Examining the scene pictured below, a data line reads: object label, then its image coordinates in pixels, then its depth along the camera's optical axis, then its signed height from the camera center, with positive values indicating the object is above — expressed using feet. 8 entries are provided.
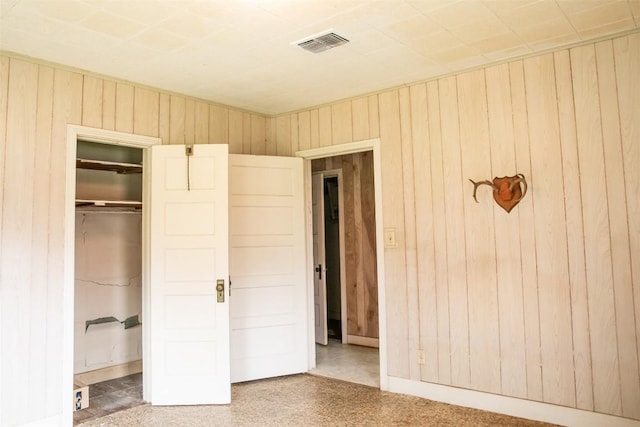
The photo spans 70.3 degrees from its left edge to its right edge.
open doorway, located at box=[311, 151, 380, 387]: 18.75 -0.40
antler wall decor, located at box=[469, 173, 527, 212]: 10.94 +1.22
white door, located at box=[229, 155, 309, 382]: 14.14 -0.66
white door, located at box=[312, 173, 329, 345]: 19.03 -0.72
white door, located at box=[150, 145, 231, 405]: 12.28 -0.80
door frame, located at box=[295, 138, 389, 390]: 13.19 -0.03
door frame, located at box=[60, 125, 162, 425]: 10.82 +0.23
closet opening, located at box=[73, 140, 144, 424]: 14.39 -0.67
